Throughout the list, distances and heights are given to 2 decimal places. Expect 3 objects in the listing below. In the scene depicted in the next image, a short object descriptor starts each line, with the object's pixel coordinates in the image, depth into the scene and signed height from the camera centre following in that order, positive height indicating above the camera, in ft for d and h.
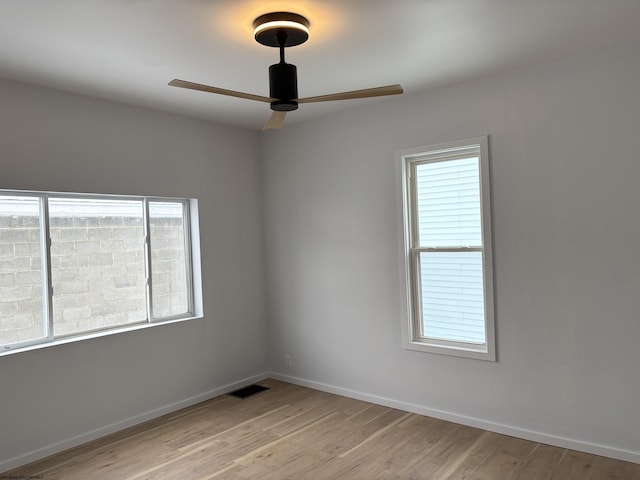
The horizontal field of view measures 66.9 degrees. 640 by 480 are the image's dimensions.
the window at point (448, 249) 11.89 -0.26
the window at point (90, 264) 11.16 -0.32
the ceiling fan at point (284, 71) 8.00 +3.01
